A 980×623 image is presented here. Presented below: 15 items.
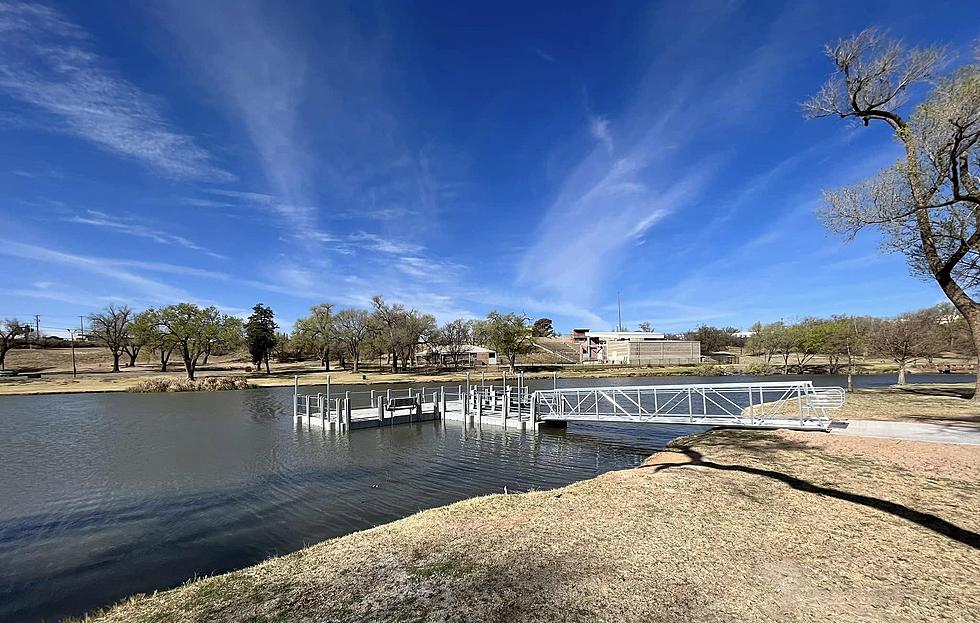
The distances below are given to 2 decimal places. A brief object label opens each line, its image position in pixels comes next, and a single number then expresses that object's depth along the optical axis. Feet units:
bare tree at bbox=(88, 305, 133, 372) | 217.15
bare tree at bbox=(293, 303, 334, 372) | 208.03
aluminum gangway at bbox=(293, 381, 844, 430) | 47.96
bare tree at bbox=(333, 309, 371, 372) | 209.36
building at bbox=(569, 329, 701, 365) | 289.94
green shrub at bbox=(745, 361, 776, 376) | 209.46
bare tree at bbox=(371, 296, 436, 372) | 201.26
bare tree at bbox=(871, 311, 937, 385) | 97.96
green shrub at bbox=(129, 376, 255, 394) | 132.77
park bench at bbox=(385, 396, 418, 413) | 76.76
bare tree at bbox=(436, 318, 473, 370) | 246.88
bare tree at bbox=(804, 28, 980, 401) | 46.80
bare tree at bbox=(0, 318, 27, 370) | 196.89
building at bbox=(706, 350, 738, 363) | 315.99
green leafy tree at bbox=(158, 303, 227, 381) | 162.61
